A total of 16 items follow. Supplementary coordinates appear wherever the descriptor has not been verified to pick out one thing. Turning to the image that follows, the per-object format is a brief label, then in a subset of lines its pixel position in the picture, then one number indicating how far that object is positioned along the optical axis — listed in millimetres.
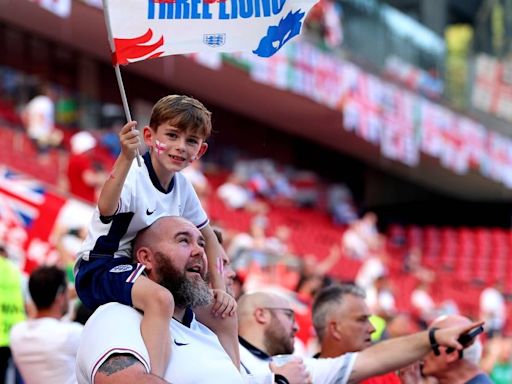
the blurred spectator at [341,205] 34789
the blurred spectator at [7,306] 10008
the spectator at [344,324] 8854
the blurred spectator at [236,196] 26183
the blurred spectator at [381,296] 20879
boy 5998
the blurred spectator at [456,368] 8560
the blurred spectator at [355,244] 29260
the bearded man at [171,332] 5770
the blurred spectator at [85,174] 18164
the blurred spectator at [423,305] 24174
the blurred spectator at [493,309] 24827
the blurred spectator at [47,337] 8521
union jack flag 16051
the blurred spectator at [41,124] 22728
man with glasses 7174
